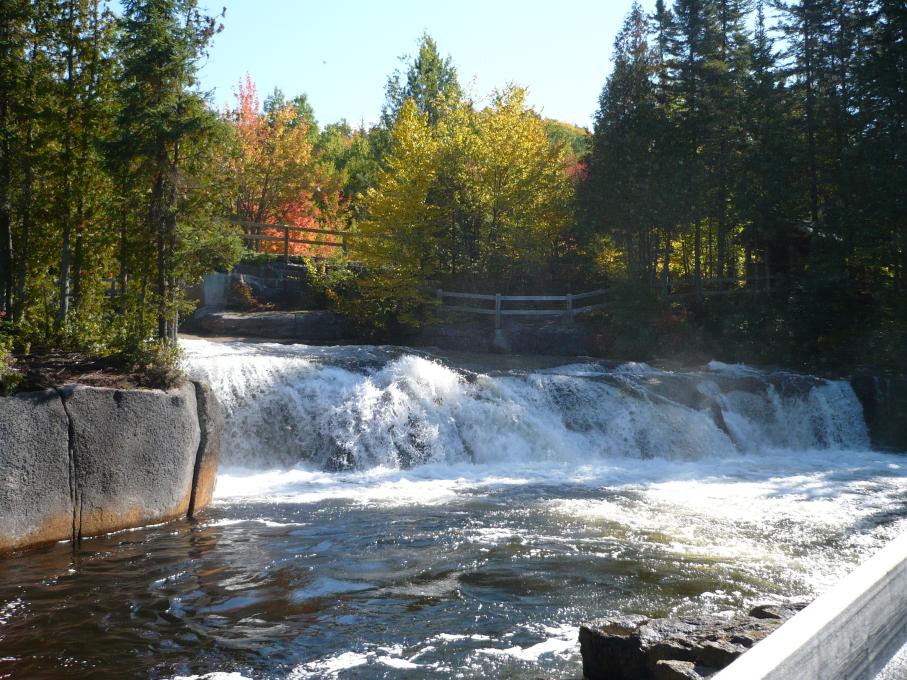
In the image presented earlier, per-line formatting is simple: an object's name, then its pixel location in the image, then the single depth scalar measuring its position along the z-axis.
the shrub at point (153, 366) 9.83
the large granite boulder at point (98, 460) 8.10
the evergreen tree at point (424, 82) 46.44
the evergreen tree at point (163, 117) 10.61
